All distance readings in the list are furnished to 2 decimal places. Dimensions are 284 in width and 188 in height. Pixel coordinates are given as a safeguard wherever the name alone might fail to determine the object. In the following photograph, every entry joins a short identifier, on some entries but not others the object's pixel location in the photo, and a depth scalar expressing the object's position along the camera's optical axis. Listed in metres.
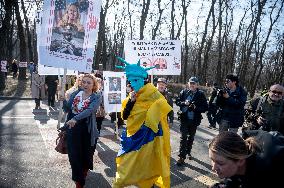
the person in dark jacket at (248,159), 1.05
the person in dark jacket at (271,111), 3.20
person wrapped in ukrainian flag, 2.74
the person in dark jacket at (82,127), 3.04
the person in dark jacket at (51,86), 8.62
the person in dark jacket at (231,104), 3.96
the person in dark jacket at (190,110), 4.16
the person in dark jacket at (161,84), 4.56
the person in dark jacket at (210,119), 7.38
